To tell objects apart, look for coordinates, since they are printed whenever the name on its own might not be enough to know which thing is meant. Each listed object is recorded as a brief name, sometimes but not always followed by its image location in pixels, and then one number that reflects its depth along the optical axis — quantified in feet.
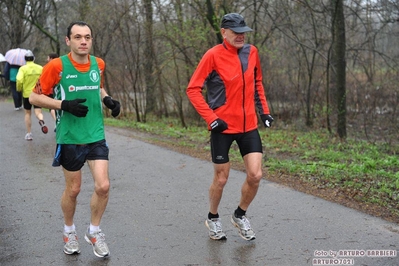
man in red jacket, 15.99
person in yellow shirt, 38.01
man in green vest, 14.88
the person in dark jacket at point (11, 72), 51.08
